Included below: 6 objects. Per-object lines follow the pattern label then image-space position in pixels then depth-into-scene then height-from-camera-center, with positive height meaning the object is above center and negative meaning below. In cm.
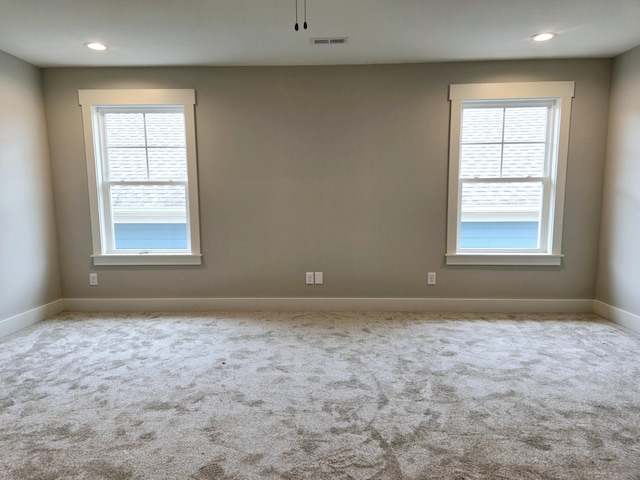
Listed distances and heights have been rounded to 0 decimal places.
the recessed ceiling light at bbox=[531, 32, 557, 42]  263 +133
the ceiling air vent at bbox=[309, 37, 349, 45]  270 +133
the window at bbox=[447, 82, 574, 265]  322 +27
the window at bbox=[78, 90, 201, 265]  332 +24
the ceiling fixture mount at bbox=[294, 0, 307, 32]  226 +133
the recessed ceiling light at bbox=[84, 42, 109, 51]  274 +131
